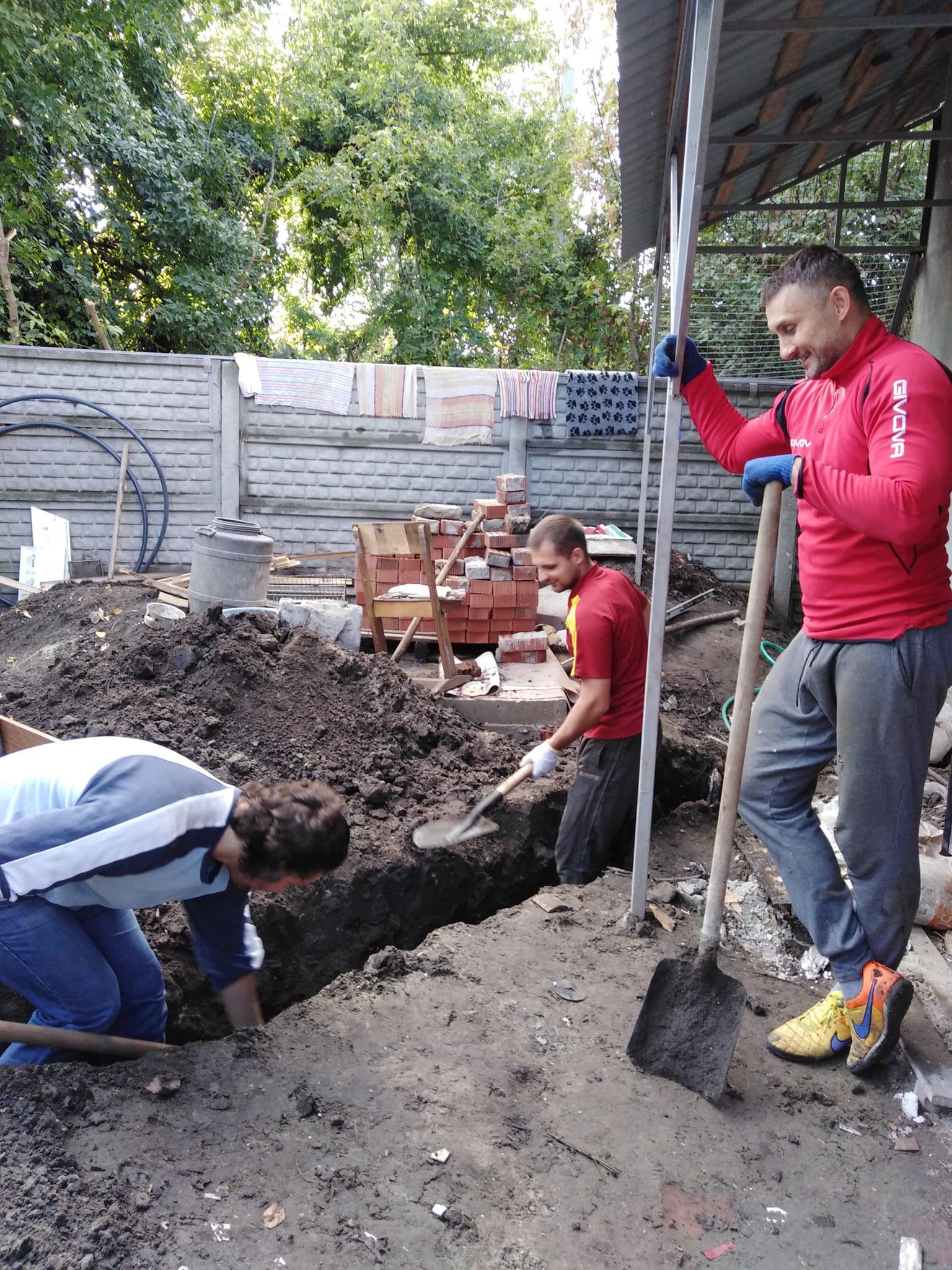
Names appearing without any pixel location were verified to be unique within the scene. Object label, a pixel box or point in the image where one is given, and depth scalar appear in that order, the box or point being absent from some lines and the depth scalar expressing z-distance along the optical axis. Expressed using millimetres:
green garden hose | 5898
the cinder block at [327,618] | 6430
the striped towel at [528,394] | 9289
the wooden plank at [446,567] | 6445
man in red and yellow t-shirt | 3414
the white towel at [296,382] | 9211
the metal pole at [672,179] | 3344
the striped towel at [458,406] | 9297
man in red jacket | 2170
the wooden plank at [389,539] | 6418
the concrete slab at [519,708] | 6020
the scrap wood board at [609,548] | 8508
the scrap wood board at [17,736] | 3879
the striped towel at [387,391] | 9242
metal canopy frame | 2596
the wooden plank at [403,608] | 6422
